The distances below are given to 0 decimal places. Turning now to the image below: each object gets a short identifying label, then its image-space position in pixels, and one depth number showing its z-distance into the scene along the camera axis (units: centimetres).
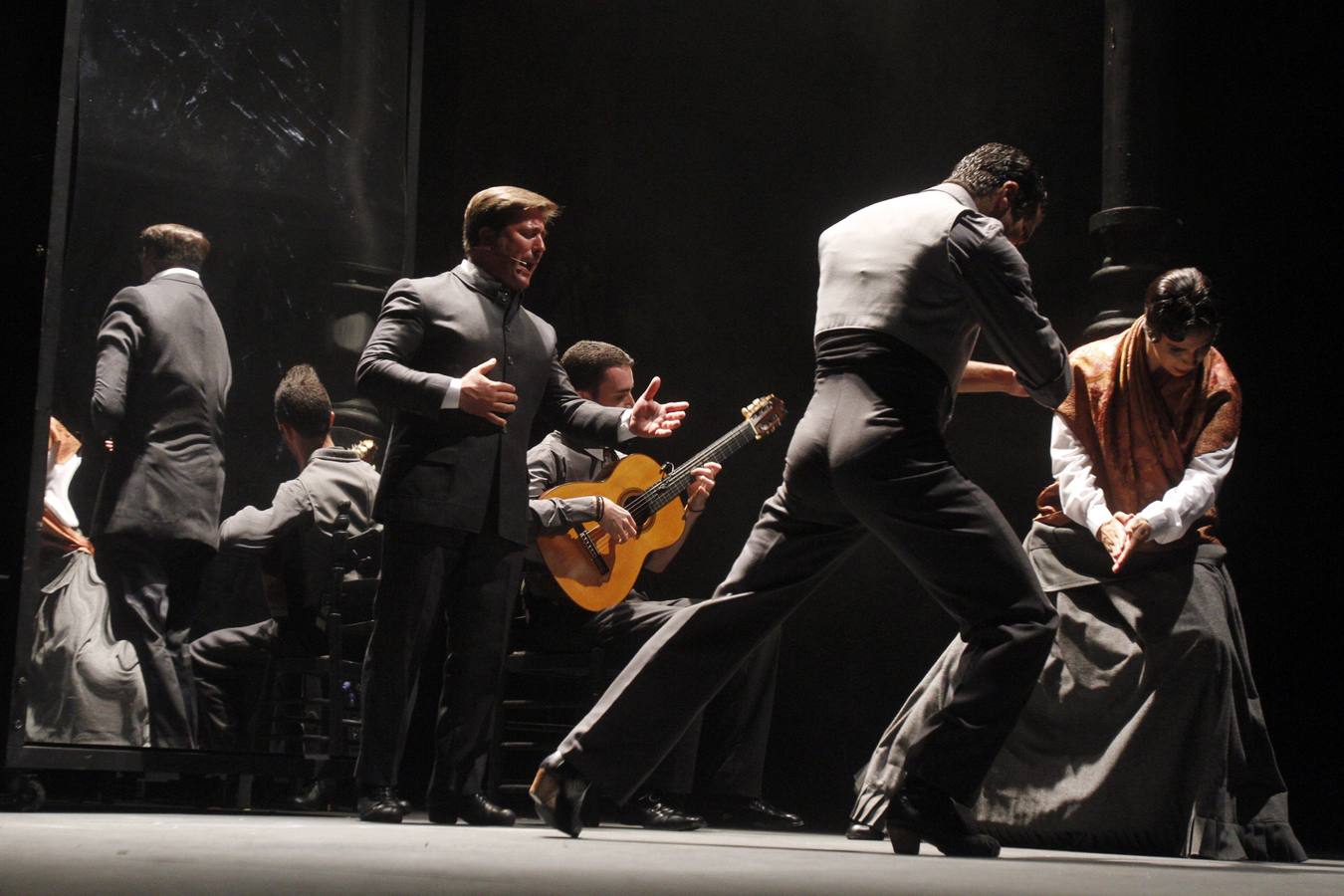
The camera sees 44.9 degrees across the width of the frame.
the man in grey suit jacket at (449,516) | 438
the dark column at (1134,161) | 499
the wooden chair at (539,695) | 532
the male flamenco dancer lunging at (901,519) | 336
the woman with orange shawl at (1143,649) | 409
